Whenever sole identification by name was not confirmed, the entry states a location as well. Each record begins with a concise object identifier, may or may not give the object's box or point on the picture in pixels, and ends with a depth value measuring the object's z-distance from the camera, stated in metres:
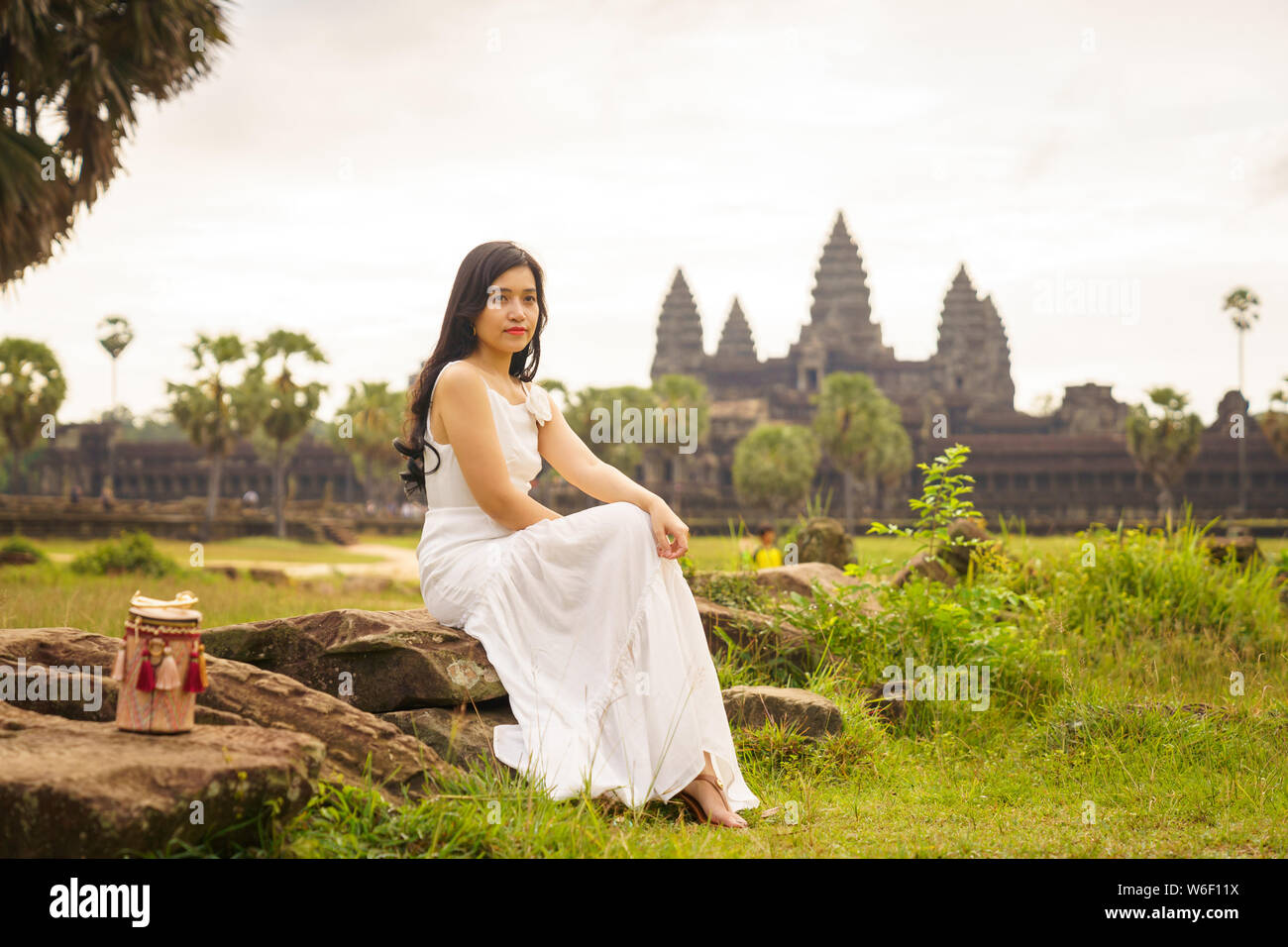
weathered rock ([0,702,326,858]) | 2.63
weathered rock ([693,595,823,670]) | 5.88
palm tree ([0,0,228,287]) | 8.82
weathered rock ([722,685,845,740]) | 4.75
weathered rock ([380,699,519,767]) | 3.79
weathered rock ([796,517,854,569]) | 10.56
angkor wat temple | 46.12
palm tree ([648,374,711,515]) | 41.91
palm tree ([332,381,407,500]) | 42.94
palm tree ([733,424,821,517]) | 40.56
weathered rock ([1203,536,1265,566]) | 9.48
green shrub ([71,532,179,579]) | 16.52
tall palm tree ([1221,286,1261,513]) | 46.51
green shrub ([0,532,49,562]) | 18.84
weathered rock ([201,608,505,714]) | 3.98
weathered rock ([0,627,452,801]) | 3.39
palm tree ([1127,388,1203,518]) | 40.19
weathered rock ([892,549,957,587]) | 8.06
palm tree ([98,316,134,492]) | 50.88
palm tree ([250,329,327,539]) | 34.97
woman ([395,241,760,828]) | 3.60
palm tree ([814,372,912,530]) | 41.44
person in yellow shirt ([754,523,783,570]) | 10.09
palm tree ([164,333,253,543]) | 34.66
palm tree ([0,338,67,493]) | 34.66
